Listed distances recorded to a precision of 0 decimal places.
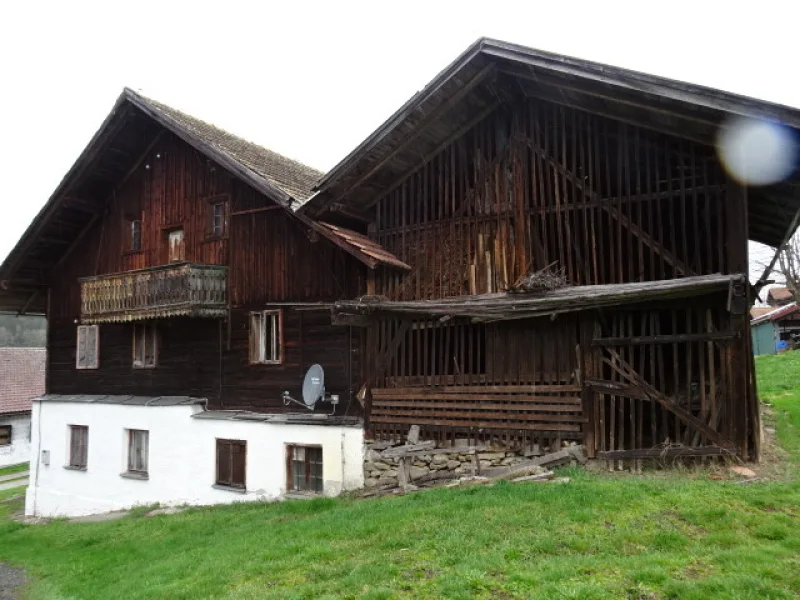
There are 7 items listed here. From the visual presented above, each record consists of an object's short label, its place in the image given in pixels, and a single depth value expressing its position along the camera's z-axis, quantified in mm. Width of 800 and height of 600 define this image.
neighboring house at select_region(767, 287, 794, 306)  51431
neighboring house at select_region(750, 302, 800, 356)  40500
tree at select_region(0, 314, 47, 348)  66938
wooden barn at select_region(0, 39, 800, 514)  10297
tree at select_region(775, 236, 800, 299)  30734
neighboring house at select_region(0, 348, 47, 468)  31844
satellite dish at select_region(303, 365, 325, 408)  13766
